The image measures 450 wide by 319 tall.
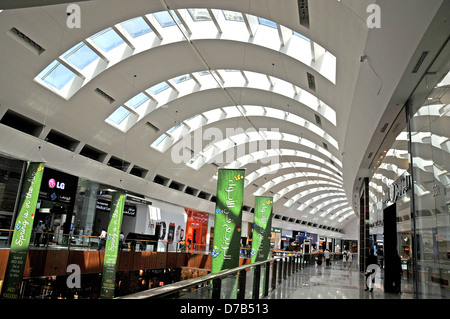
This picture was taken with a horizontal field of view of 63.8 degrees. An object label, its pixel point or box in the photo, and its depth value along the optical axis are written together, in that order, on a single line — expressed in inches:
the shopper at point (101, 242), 724.7
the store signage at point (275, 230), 1881.6
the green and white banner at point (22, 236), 490.6
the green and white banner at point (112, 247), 645.1
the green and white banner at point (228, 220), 491.8
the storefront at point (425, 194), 230.5
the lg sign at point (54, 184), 745.6
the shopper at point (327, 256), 1095.2
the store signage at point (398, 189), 361.4
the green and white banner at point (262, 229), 765.9
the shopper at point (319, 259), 1135.0
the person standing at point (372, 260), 524.1
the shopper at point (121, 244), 769.2
